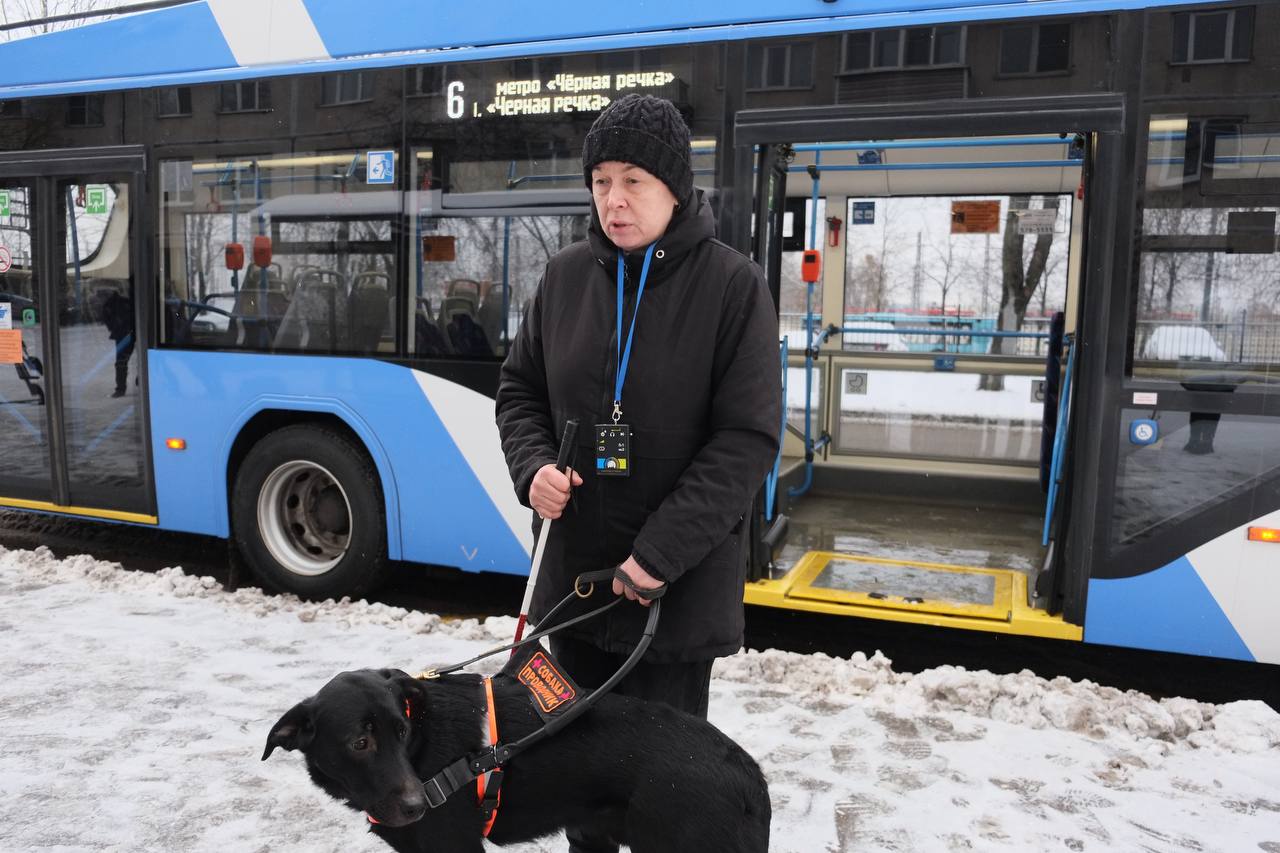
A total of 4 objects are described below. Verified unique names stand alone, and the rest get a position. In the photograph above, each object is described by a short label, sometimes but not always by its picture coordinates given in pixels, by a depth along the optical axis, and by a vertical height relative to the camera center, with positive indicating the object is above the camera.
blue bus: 4.02 +0.26
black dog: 2.04 -0.91
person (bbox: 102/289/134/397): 5.86 -0.16
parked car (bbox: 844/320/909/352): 8.11 -0.17
